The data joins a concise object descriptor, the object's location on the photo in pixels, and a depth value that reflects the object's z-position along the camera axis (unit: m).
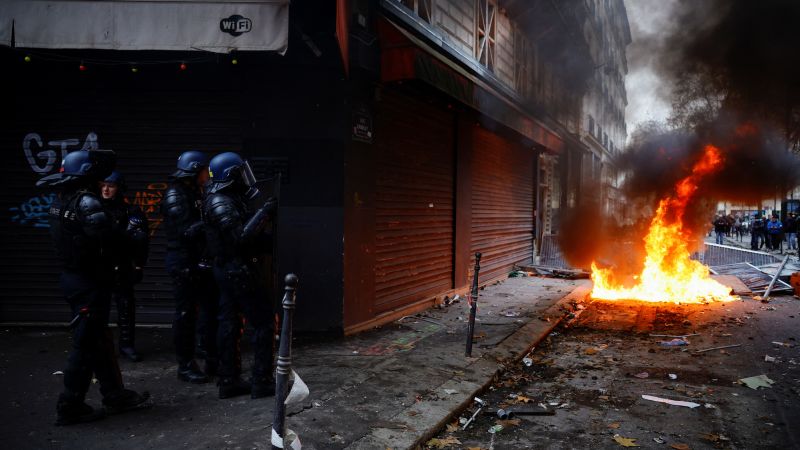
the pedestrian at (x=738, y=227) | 35.17
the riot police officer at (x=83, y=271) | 3.79
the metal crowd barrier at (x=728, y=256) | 13.18
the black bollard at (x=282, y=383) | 2.94
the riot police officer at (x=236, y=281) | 4.30
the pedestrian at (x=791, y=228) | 23.85
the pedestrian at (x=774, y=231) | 22.34
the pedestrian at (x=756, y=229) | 23.98
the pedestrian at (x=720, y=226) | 26.04
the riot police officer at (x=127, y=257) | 5.09
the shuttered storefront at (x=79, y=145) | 6.68
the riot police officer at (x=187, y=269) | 4.92
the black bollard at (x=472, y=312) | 5.86
